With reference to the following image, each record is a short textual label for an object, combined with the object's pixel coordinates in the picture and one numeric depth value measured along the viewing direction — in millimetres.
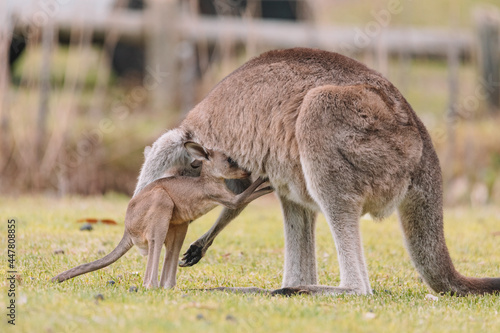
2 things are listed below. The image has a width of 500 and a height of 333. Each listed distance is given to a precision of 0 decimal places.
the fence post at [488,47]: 23578
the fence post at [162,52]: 22812
